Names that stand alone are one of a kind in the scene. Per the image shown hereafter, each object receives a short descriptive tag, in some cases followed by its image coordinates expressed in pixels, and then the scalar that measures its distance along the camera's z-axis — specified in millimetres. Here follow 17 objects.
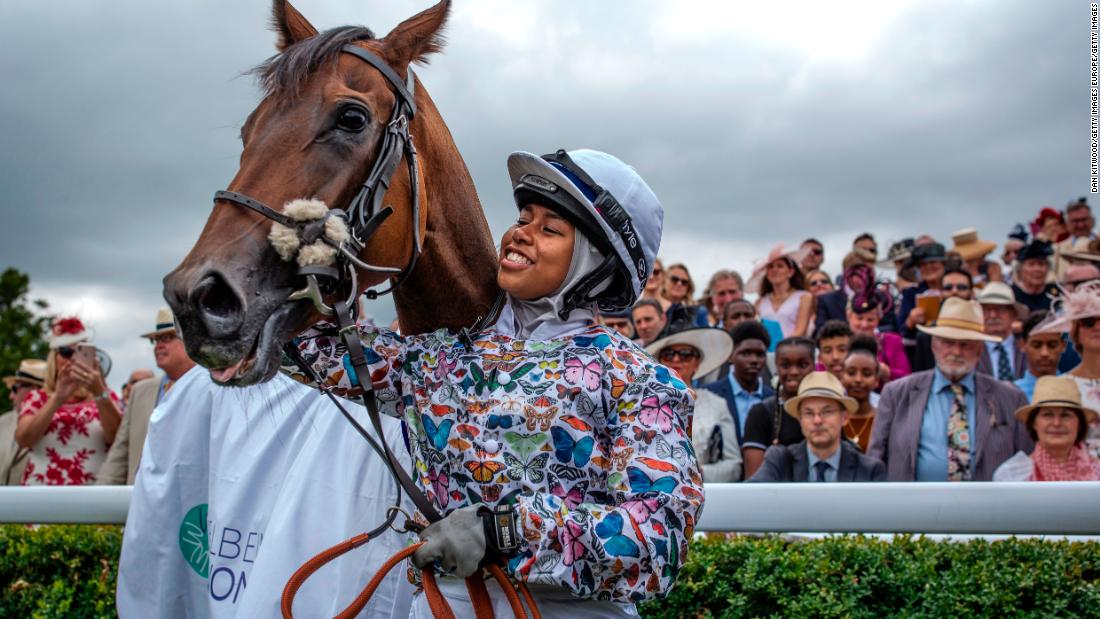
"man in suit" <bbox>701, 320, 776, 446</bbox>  5859
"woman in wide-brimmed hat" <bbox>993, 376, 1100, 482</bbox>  4508
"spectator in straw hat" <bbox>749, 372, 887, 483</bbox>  4824
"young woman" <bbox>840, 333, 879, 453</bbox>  5508
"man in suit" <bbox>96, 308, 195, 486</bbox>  5328
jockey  1815
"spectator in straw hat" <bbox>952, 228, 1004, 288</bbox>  8648
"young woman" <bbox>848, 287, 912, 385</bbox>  6598
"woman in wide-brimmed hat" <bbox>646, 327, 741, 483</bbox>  5234
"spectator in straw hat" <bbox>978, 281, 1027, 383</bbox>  6402
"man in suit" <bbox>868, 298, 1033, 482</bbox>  4766
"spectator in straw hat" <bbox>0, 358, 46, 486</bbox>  6348
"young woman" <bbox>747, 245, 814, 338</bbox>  7246
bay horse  1801
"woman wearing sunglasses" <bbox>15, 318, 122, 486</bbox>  5738
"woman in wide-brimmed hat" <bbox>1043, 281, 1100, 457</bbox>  5016
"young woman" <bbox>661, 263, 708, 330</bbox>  7605
